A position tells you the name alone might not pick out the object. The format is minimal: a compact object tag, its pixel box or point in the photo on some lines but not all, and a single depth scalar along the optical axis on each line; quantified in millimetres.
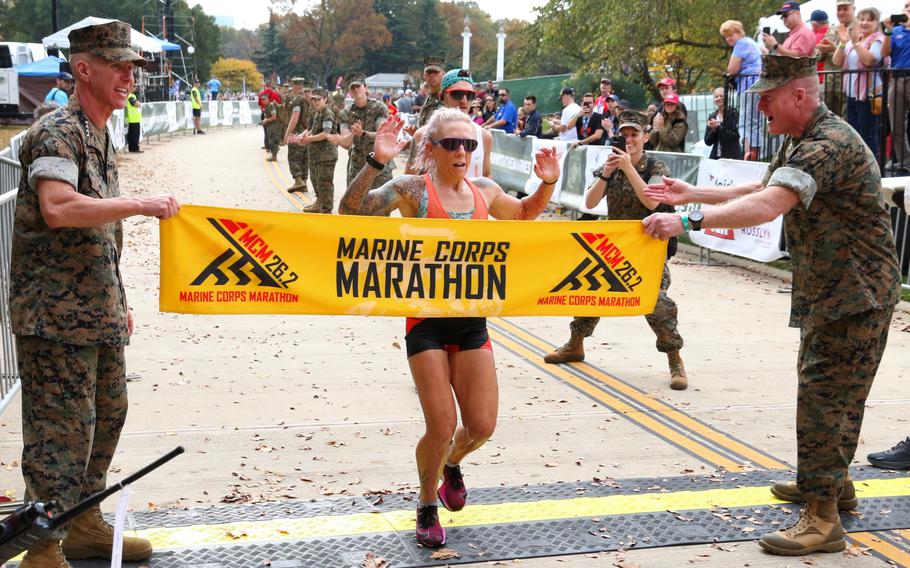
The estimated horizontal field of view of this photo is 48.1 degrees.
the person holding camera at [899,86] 12727
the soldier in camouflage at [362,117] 12727
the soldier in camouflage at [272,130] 29028
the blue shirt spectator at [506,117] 22719
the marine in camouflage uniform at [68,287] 4121
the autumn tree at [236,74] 96344
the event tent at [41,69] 37156
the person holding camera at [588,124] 18422
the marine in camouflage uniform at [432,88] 10055
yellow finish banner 4922
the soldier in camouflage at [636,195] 8086
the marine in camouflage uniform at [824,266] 4824
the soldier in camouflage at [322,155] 16828
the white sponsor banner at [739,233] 12898
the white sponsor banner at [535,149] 18353
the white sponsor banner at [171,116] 42250
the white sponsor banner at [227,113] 56438
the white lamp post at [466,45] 58188
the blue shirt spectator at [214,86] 61353
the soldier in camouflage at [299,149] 21391
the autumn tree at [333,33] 100125
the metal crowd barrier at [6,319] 7114
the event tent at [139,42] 39438
